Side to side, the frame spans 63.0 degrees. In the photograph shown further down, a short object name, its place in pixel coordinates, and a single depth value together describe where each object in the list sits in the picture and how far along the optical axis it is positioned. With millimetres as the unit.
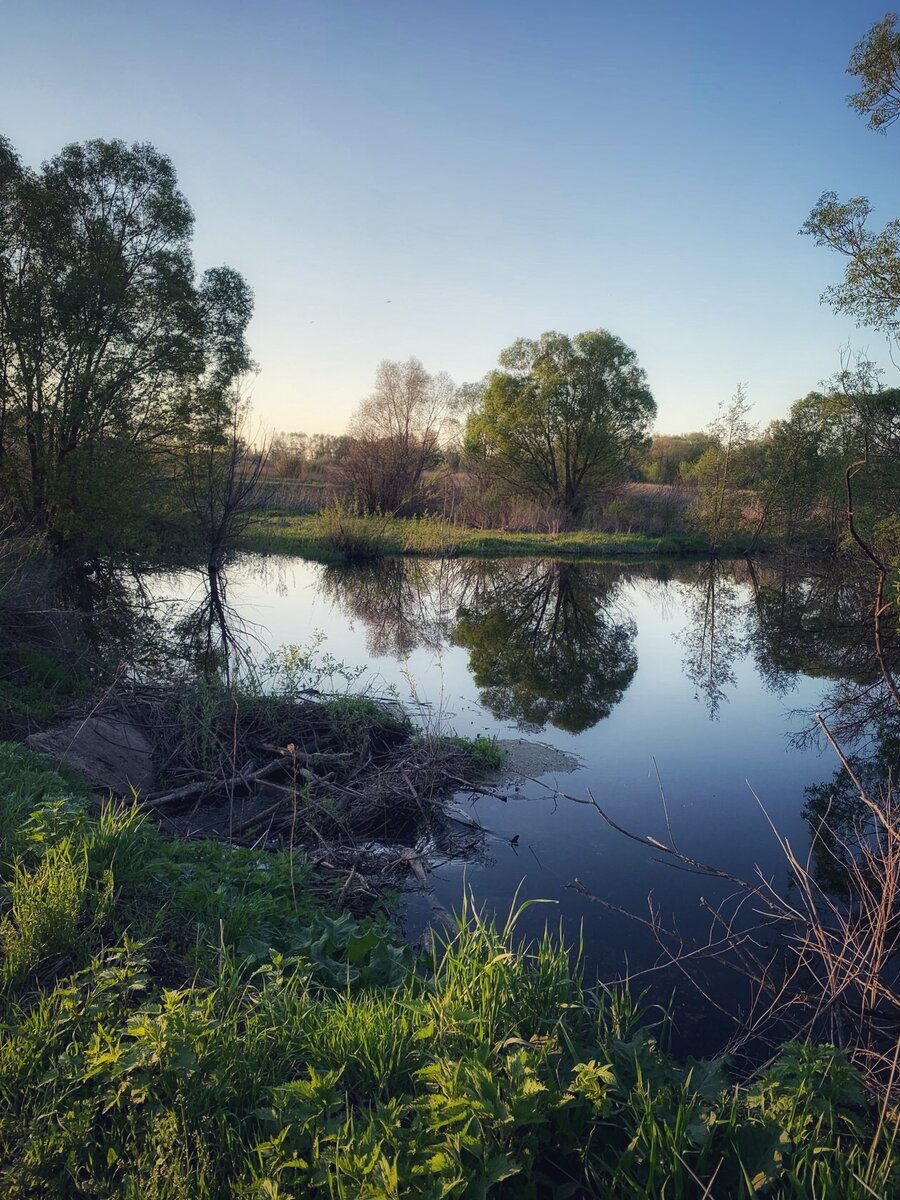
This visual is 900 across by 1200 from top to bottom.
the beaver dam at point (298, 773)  5969
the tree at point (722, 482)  34188
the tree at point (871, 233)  13383
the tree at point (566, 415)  39000
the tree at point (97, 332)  18062
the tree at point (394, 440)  35625
